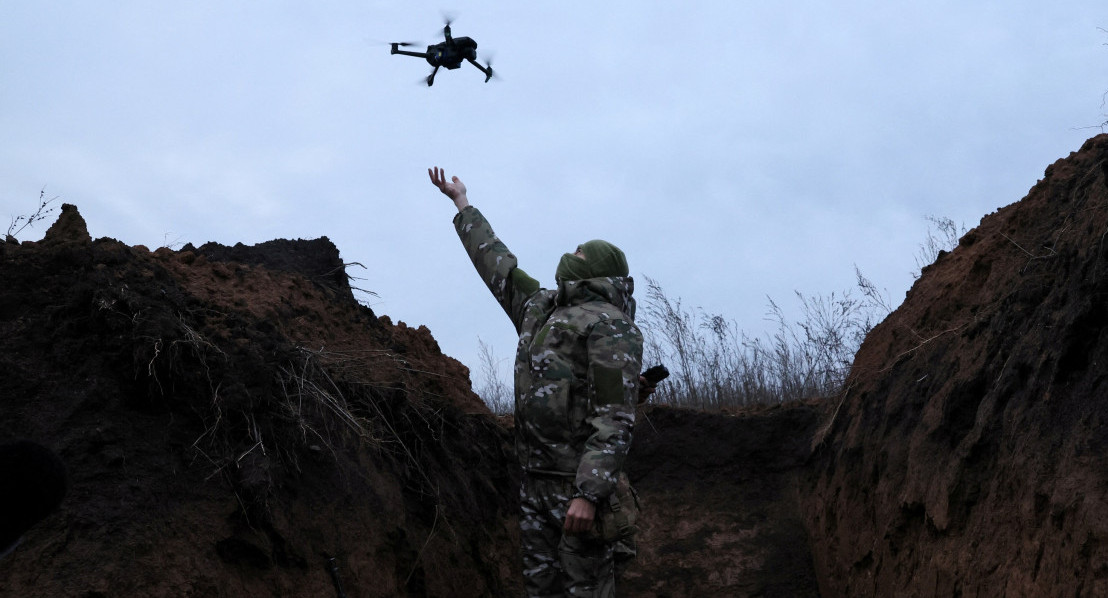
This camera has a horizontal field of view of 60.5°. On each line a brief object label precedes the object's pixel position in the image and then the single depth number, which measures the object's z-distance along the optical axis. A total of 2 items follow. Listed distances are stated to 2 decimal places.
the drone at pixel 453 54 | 6.62
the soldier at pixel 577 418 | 3.98
